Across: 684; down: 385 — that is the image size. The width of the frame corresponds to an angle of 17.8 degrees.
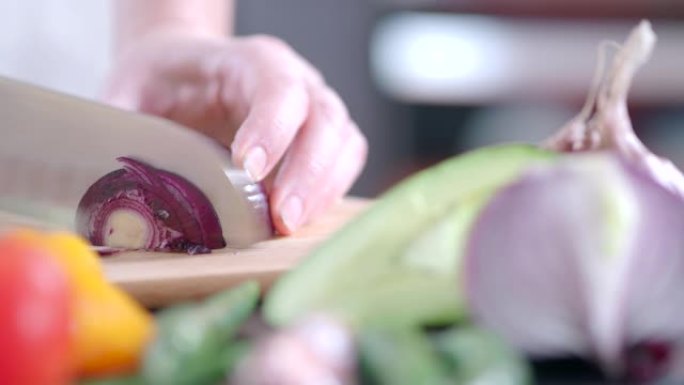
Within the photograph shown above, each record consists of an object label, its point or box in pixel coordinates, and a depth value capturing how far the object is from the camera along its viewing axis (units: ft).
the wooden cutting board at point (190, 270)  1.81
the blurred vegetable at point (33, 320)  1.36
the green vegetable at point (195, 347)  1.44
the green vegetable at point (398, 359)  1.43
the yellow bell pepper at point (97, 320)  1.48
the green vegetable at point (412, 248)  1.55
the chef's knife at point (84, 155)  2.01
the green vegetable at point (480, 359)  1.42
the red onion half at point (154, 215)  1.99
